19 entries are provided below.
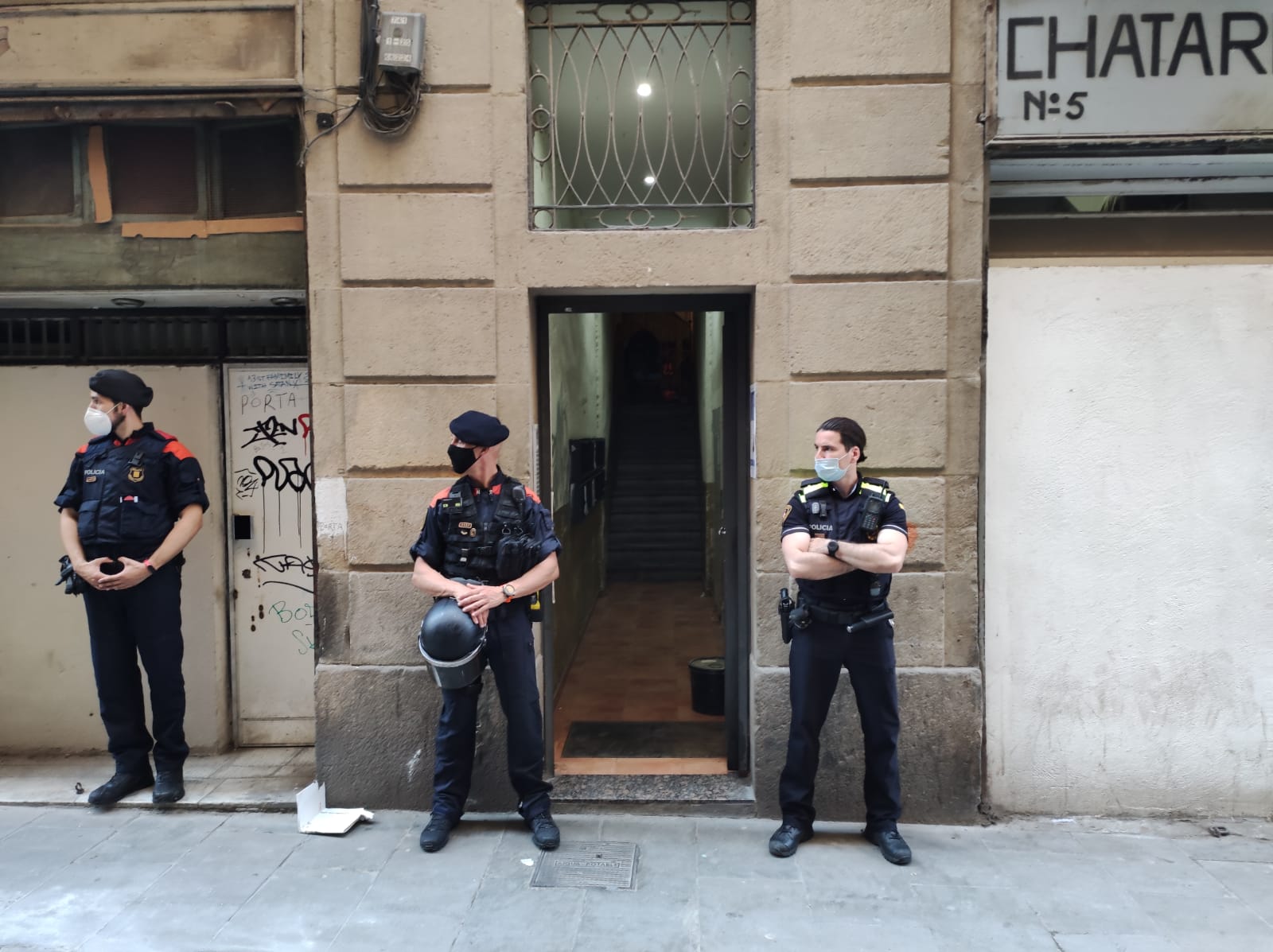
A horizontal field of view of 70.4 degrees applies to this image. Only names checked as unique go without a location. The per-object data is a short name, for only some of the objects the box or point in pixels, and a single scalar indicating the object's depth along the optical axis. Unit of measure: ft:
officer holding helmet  14.05
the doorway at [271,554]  18.11
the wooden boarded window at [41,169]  17.06
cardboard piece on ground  14.96
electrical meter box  15.01
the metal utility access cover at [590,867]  13.26
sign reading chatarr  15.06
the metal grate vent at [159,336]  18.07
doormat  18.01
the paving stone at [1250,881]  12.77
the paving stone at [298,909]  11.85
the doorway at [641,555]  17.02
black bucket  19.63
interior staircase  38.93
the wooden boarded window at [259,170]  16.96
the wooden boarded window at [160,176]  16.97
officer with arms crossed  13.46
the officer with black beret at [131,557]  15.53
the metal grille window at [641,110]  15.97
